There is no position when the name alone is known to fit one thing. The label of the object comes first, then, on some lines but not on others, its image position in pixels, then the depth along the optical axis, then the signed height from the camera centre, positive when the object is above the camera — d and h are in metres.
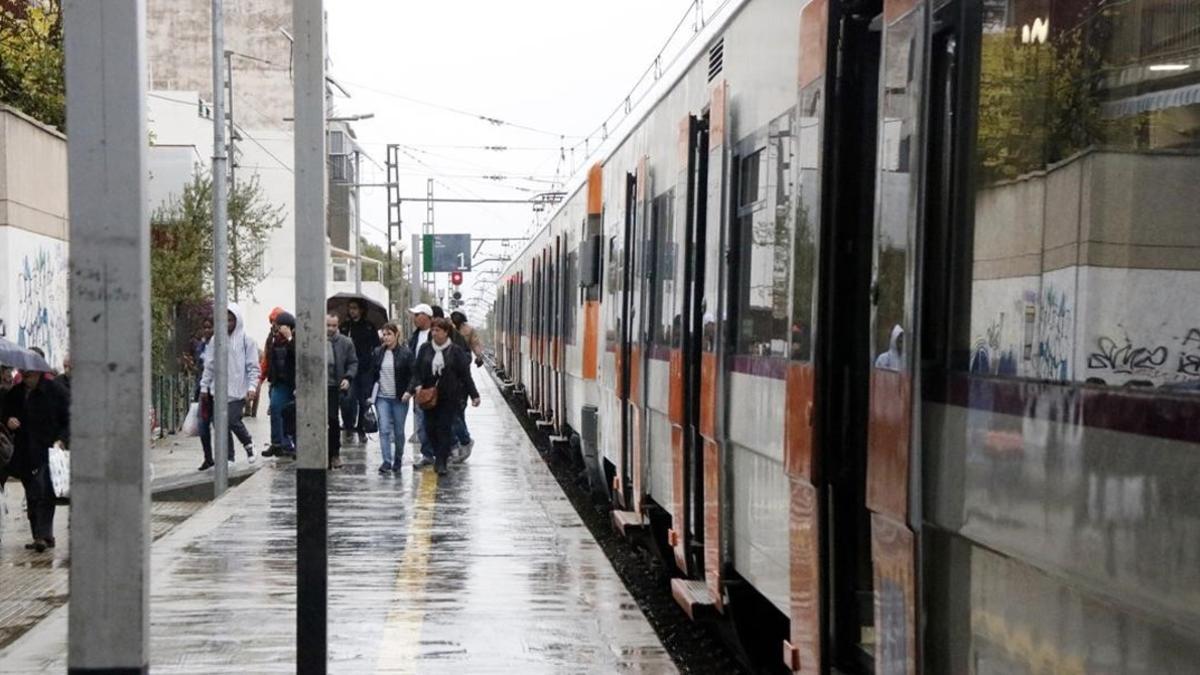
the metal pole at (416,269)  66.06 +0.23
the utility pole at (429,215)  91.37 +3.06
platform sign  78.31 +1.02
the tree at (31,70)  28.97 +3.22
